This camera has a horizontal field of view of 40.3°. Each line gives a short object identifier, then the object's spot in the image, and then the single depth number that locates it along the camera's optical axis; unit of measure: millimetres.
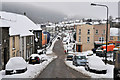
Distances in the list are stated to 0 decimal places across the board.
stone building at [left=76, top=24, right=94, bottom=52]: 52688
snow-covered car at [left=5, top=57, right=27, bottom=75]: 15109
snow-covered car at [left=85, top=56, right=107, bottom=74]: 15297
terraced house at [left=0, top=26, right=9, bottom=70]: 19469
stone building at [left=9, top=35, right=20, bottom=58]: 23344
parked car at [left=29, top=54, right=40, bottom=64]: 23075
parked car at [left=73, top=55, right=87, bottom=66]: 20820
